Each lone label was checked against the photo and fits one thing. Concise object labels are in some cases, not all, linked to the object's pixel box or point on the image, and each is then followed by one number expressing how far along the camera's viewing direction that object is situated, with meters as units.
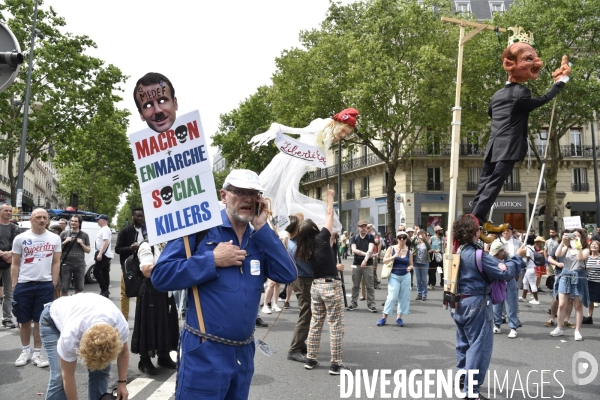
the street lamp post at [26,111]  20.63
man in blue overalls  2.89
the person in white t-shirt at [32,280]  6.46
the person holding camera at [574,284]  8.81
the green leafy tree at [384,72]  25.67
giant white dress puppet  7.03
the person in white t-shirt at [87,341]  3.52
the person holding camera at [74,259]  9.84
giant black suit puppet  5.26
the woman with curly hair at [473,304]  5.26
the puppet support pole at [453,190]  5.16
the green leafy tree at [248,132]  47.12
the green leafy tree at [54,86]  22.50
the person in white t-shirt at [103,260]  11.62
